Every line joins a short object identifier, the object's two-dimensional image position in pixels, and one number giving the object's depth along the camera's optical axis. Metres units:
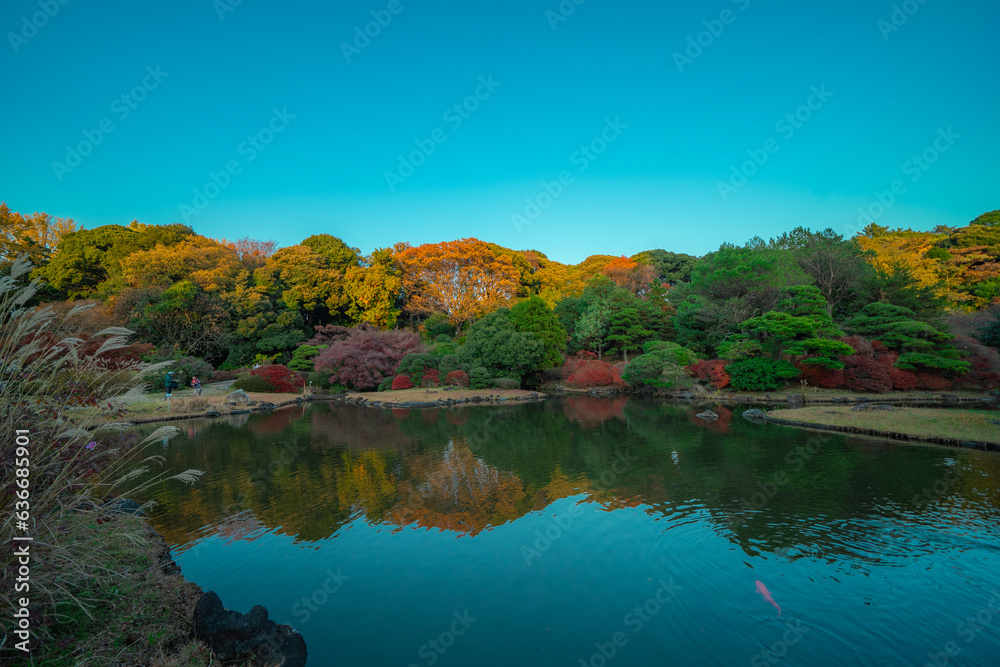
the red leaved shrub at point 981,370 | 18.30
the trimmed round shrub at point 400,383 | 25.86
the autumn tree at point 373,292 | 34.41
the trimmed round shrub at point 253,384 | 24.77
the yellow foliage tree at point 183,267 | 30.08
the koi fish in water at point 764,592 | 4.80
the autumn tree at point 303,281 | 33.66
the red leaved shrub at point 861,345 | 19.55
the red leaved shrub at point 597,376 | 25.53
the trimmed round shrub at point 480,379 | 24.67
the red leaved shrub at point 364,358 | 26.53
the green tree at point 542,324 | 26.69
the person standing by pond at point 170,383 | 20.85
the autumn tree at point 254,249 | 39.22
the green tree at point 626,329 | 27.38
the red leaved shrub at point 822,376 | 19.48
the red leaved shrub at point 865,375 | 18.61
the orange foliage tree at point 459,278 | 33.56
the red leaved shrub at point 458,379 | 24.89
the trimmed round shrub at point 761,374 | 19.70
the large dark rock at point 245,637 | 3.54
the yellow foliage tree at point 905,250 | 29.30
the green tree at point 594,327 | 28.09
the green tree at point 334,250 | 37.22
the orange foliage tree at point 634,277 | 36.88
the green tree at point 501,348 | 25.42
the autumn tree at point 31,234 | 29.27
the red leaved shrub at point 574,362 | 27.78
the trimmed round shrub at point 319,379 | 27.09
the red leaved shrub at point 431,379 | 25.69
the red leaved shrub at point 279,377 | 25.59
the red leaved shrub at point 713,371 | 21.66
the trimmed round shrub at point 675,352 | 22.86
